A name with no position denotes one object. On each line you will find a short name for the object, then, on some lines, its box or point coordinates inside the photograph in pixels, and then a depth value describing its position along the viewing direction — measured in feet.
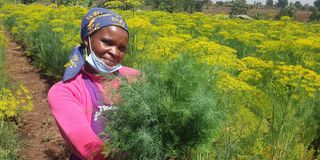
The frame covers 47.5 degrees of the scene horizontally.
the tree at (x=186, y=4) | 138.09
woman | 5.22
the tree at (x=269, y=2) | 389.99
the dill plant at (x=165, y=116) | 4.26
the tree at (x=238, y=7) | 198.29
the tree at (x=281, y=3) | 366.88
